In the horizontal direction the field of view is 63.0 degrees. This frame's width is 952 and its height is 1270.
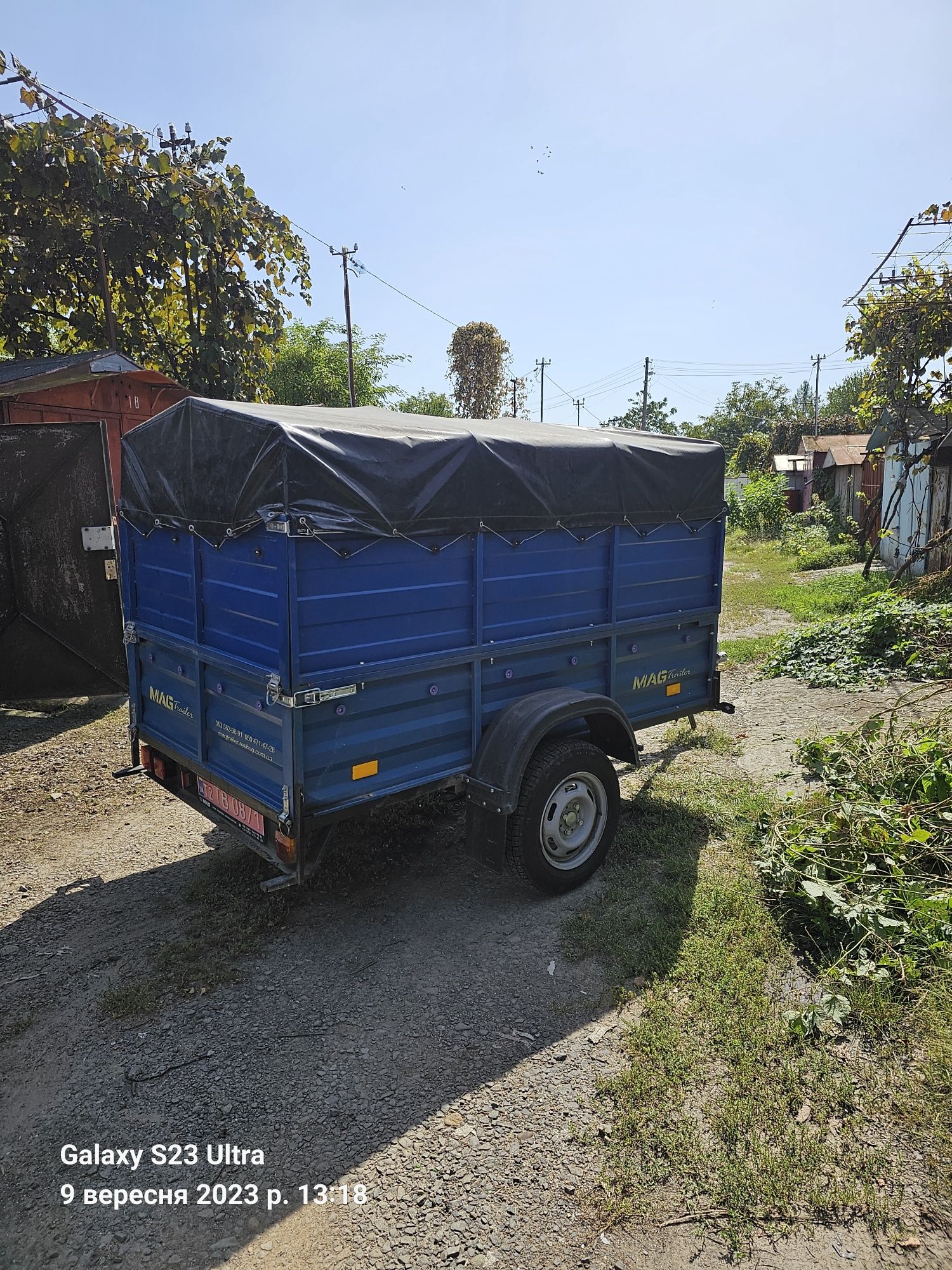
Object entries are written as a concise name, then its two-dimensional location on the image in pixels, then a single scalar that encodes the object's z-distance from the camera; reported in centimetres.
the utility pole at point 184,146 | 1231
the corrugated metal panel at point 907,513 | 1412
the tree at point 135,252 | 1120
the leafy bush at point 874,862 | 384
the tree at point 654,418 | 7156
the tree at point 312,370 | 3412
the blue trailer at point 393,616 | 372
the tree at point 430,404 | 4297
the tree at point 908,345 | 1174
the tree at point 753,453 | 4378
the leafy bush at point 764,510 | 2689
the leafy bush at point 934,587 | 1121
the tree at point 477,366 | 4078
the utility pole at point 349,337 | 2872
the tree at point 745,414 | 6366
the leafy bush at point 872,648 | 879
